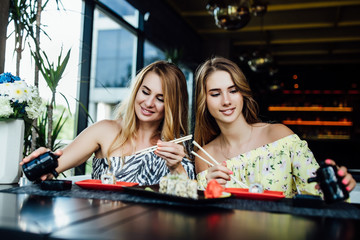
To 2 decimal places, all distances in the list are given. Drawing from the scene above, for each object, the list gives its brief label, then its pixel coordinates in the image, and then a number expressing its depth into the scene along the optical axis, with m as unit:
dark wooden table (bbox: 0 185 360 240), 0.81
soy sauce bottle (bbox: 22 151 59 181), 1.48
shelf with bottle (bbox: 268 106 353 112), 9.51
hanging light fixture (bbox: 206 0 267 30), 3.43
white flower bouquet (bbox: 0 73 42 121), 1.81
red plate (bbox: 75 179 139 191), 1.52
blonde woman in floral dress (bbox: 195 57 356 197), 2.10
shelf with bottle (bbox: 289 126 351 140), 9.32
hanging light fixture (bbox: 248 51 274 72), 5.51
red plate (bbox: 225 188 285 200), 1.39
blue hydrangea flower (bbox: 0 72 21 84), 1.92
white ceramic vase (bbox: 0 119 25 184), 1.80
